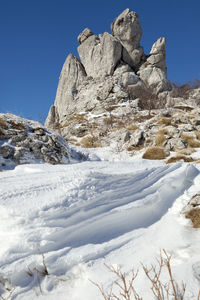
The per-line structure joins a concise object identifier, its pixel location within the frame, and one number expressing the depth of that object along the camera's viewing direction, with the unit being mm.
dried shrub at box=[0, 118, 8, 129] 7002
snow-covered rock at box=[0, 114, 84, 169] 6211
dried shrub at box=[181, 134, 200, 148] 9828
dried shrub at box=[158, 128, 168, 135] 11490
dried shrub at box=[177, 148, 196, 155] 8717
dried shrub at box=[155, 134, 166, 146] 10527
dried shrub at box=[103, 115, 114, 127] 23720
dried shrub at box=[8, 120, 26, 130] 7355
